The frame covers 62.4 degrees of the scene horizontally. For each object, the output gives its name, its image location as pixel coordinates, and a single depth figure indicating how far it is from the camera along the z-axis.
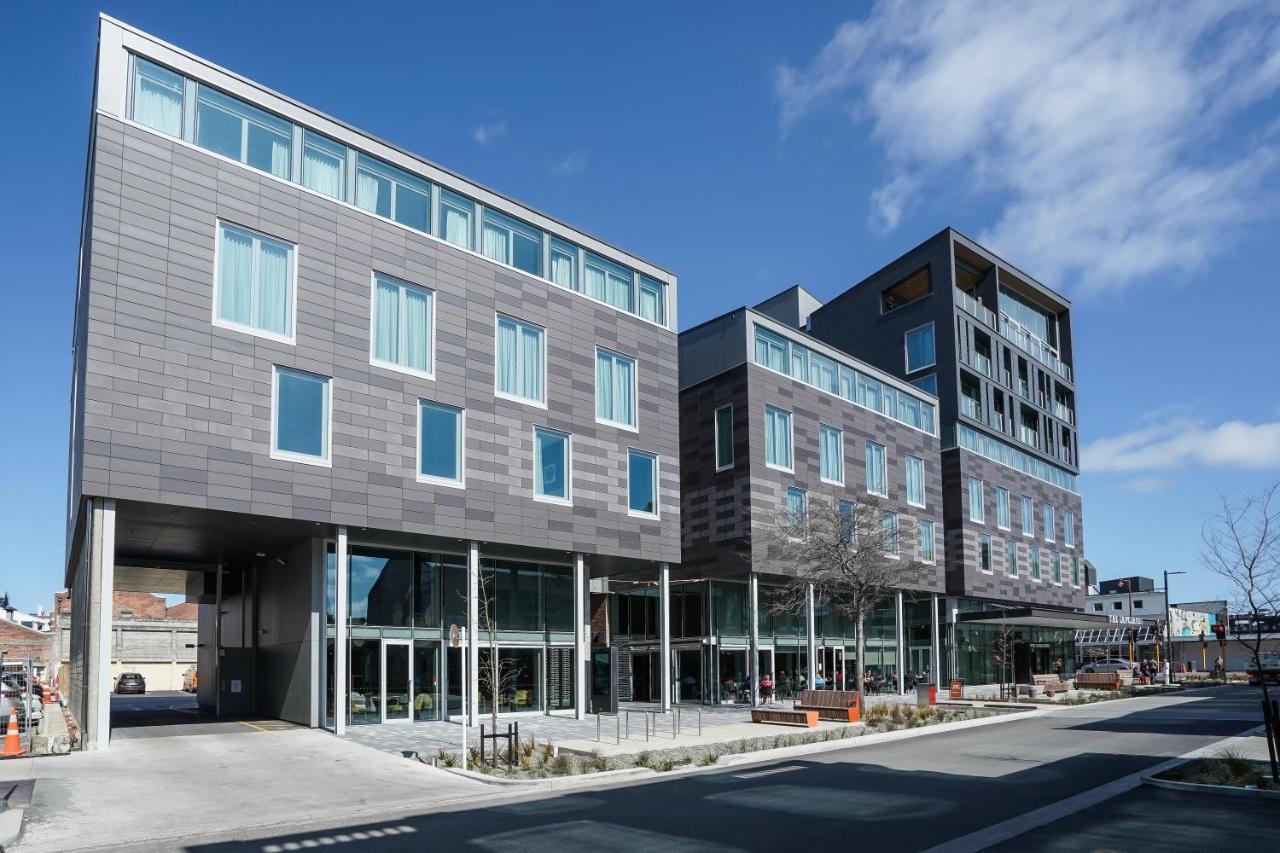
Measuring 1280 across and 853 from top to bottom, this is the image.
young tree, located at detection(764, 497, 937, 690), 35.41
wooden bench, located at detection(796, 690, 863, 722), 31.95
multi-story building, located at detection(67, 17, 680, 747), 24.23
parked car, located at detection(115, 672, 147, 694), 60.28
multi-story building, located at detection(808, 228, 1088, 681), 59.41
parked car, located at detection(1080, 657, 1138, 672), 72.63
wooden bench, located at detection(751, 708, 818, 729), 29.80
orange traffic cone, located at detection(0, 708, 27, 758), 20.67
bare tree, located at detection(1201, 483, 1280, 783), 17.22
